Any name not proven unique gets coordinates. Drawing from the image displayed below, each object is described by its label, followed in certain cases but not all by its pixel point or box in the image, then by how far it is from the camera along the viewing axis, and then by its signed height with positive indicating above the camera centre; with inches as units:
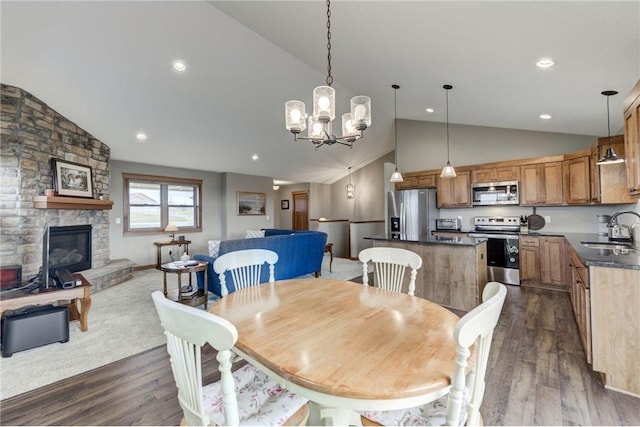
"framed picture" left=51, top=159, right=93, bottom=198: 166.9 +26.9
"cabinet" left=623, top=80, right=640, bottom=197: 81.0 +23.0
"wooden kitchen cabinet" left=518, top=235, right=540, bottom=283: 176.7 -27.1
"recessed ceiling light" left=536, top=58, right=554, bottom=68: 98.3 +54.2
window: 246.7 +15.5
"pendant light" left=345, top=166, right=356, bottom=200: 364.5 +35.8
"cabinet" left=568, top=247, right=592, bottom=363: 85.6 -29.7
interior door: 385.7 +11.4
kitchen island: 135.9 -26.8
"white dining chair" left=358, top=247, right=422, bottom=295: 84.8 -14.2
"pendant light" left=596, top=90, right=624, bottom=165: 111.7 +23.3
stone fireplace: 142.3 +28.7
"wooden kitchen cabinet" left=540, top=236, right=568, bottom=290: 168.6 -28.2
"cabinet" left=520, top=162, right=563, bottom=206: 178.2 +20.5
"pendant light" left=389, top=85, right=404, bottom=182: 169.4 +76.2
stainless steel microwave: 193.1 +16.1
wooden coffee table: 105.2 -30.1
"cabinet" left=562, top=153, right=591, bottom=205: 160.6 +20.6
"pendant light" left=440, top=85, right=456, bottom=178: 156.8 +24.8
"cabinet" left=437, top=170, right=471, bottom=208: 213.3 +19.7
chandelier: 85.7 +32.7
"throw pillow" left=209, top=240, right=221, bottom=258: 169.8 -18.0
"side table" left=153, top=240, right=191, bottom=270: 242.5 -20.8
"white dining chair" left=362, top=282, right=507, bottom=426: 34.8 -22.1
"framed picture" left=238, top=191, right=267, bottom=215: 310.3 +17.8
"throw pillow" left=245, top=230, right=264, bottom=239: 245.2 -13.2
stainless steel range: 182.9 -22.8
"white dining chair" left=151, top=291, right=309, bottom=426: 36.7 -25.2
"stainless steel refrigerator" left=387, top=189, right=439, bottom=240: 222.2 +4.0
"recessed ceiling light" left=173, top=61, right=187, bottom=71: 149.4 +82.5
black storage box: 102.4 -39.9
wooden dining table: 35.5 -20.3
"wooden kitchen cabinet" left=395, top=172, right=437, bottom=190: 229.1 +29.9
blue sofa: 152.6 -22.0
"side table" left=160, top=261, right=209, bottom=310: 144.0 -37.4
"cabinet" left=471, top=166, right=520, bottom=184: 194.2 +29.9
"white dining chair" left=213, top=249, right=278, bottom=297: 82.4 -13.7
